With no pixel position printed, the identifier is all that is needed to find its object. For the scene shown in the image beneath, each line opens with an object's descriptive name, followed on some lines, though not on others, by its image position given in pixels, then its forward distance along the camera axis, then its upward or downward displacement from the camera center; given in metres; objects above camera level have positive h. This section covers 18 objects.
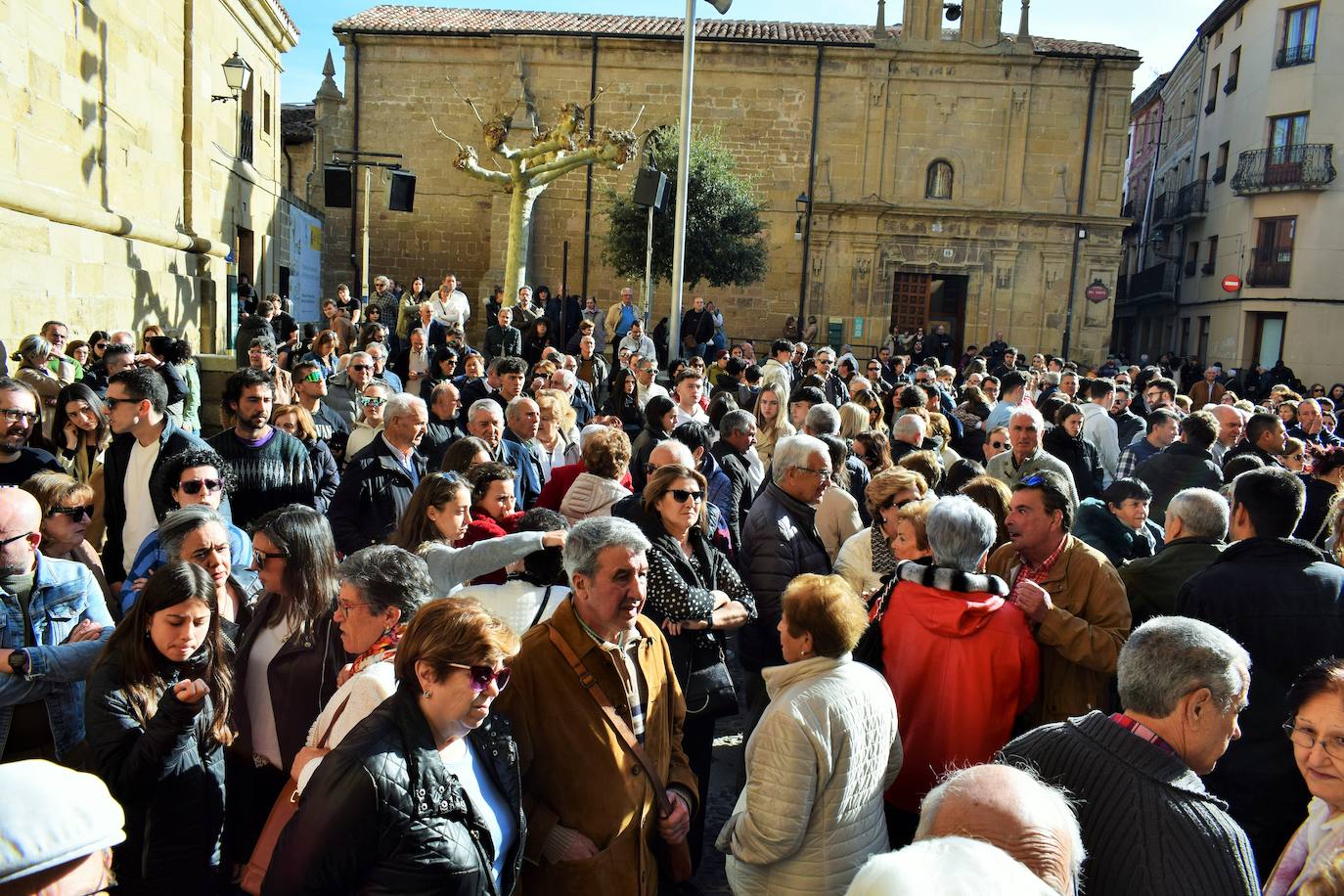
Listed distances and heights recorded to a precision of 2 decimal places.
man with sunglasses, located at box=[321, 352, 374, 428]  7.60 -0.61
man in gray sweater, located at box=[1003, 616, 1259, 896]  2.22 -0.97
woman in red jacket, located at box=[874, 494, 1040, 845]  3.37 -1.05
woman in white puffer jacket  2.82 -1.20
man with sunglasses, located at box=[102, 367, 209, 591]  4.82 -0.77
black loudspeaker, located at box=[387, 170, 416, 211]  18.19 +2.13
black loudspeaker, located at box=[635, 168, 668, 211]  12.01 +1.60
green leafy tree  24.89 +2.51
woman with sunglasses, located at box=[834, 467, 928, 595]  4.56 -0.91
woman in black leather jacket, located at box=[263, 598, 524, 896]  2.16 -1.07
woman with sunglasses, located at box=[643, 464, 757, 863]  3.76 -1.04
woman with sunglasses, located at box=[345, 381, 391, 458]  6.40 -0.72
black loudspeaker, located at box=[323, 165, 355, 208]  18.70 +2.24
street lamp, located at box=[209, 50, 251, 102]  14.41 +3.23
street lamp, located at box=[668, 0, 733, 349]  11.70 +1.87
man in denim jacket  3.16 -1.13
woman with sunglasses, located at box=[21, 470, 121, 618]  3.92 -0.86
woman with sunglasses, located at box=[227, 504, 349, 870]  3.17 -1.14
